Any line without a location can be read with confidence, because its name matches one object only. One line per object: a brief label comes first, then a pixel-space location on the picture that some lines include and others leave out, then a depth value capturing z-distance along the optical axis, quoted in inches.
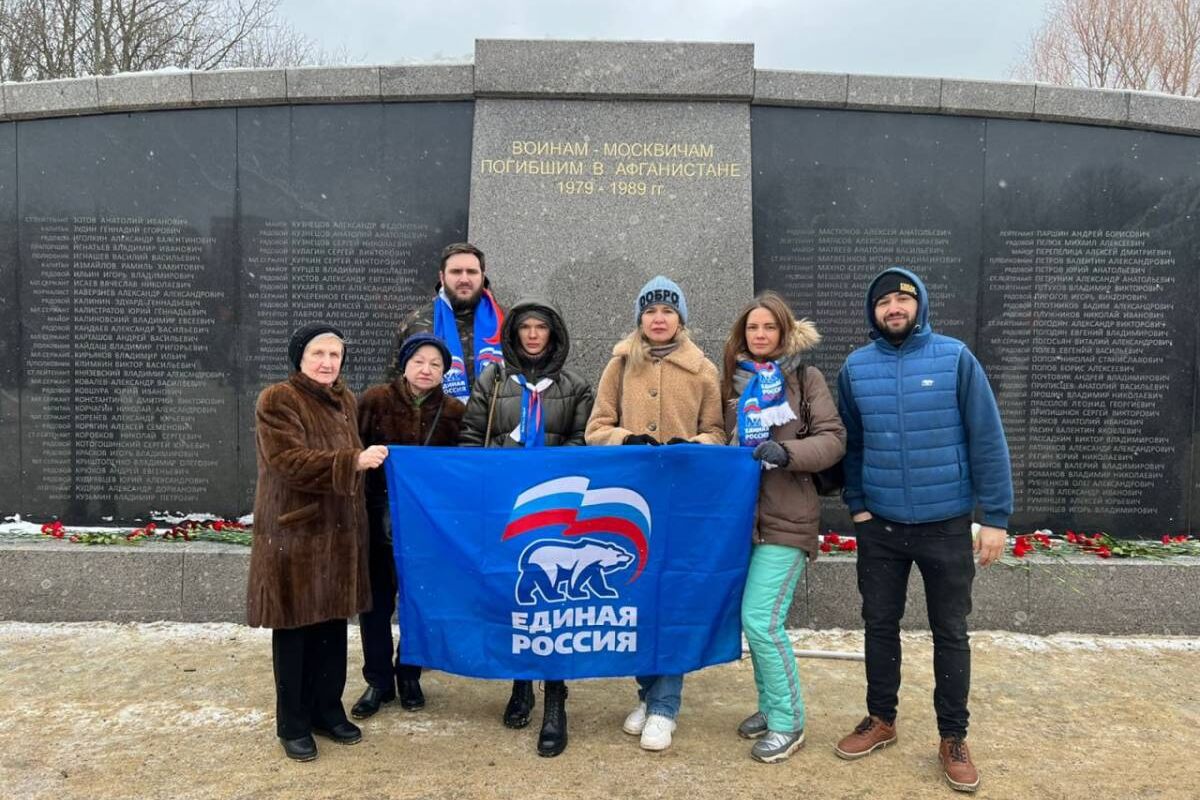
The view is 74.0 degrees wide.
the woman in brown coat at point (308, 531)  133.1
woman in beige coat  146.3
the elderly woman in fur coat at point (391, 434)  150.7
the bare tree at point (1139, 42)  812.0
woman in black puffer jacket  147.3
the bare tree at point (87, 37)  610.5
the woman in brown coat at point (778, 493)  138.8
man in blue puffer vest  132.2
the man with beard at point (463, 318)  184.7
